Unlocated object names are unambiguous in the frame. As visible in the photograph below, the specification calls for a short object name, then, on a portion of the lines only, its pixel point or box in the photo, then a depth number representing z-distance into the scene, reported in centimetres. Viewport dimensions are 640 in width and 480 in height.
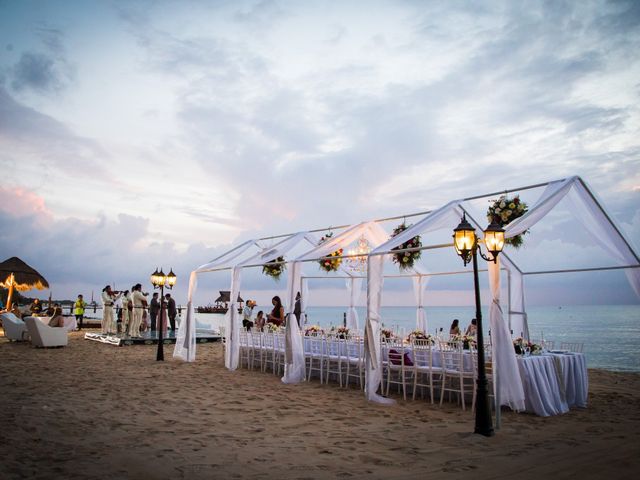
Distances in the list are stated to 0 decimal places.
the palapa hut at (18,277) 2152
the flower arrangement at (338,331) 985
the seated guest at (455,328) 1108
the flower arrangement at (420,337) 786
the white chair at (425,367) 741
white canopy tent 612
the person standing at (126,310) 1793
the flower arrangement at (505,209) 770
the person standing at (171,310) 1928
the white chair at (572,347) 769
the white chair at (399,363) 779
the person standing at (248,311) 1611
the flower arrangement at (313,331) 1032
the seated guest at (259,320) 1412
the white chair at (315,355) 957
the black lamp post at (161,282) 1192
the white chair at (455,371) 702
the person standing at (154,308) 1884
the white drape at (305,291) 1351
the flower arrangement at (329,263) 1178
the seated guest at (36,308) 2152
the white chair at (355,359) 871
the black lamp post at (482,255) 533
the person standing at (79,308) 2297
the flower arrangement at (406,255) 971
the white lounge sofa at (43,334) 1409
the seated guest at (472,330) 957
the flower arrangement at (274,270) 1225
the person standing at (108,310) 1752
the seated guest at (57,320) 1498
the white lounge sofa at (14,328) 1589
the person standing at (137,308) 1738
